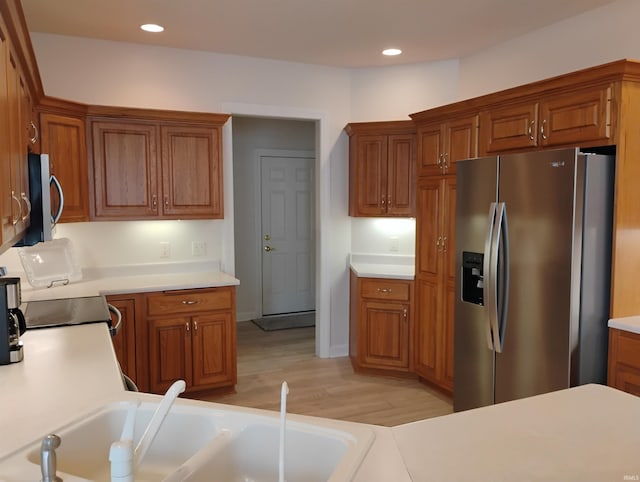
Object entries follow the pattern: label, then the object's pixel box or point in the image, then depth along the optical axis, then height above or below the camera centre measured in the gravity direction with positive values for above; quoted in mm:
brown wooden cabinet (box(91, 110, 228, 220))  3682 +298
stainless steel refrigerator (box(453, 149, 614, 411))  2561 -332
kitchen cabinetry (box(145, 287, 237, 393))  3629 -953
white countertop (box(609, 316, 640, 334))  2451 -568
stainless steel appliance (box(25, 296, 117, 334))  2523 -556
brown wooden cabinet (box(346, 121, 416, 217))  4266 +348
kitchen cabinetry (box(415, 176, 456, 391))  3736 -539
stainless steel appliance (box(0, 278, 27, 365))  1877 -423
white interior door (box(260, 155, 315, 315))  6262 -318
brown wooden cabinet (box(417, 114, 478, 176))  3496 +473
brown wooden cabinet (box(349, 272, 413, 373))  4199 -976
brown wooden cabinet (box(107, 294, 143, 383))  3500 -851
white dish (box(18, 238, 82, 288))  3468 -388
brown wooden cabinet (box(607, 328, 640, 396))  2457 -752
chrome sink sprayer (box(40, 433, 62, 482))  941 -462
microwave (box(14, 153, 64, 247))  2287 +34
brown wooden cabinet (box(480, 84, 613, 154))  2580 +493
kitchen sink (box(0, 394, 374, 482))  1136 -562
